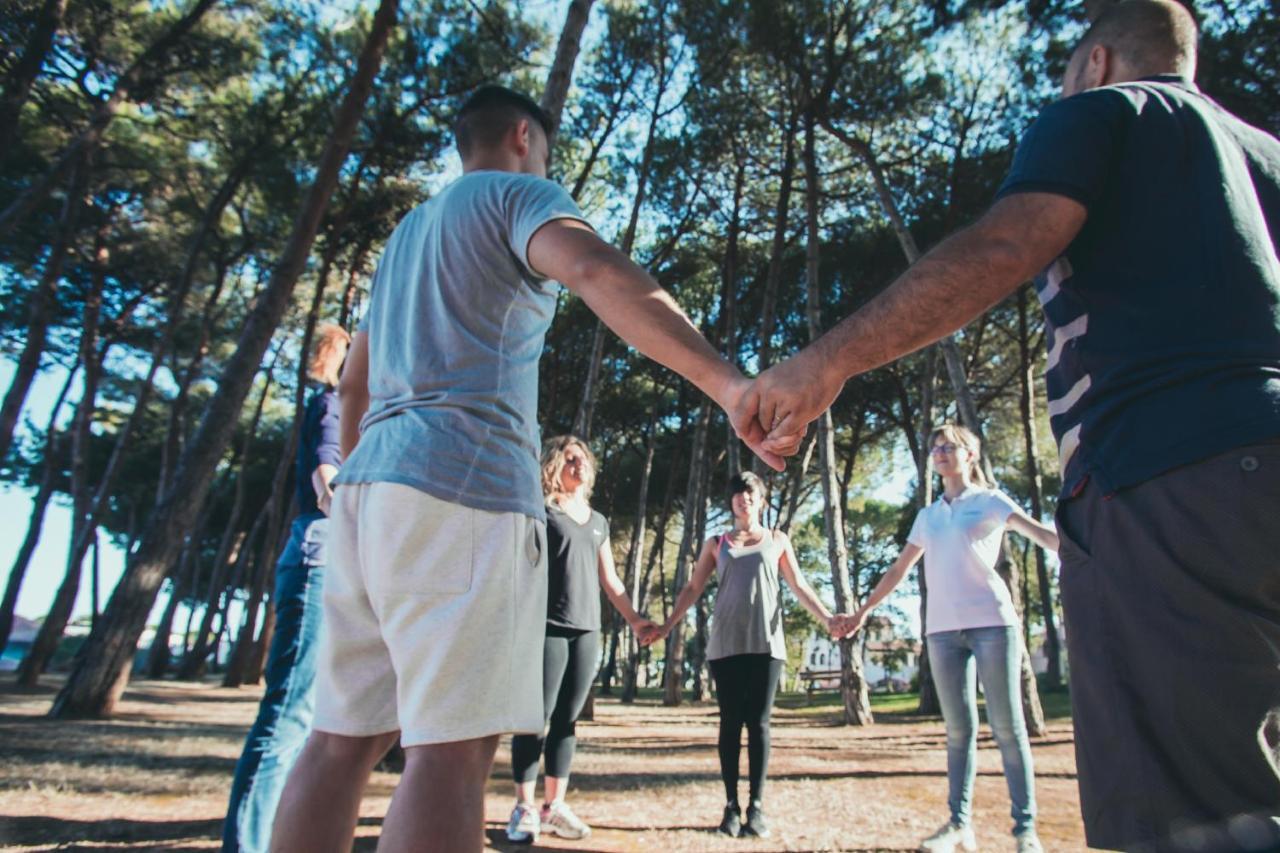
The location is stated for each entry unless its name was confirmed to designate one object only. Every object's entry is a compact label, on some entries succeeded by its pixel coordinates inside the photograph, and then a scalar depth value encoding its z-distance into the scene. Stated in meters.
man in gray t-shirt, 1.36
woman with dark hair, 4.25
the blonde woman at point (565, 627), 4.03
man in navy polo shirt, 1.11
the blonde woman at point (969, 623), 3.72
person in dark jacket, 2.63
